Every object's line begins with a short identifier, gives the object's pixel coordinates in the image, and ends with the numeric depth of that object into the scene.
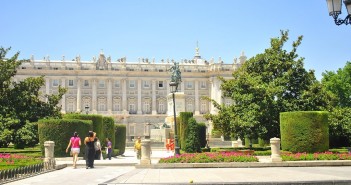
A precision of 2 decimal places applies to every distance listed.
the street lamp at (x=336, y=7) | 10.33
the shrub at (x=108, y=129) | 32.78
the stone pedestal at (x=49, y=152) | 19.66
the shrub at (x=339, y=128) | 35.16
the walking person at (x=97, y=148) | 22.10
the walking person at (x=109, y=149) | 27.17
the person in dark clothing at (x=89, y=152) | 19.86
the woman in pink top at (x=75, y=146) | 20.29
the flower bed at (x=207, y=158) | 20.84
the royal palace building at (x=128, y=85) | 95.12
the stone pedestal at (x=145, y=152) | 20.41
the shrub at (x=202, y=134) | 34.25
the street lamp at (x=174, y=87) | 23.82
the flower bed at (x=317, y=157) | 21.73
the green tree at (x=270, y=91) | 31.59
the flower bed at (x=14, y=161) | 17.22
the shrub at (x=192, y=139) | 30.39
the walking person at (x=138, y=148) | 28.75
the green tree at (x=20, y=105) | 32.69
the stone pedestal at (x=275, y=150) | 21.35
